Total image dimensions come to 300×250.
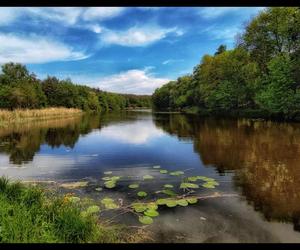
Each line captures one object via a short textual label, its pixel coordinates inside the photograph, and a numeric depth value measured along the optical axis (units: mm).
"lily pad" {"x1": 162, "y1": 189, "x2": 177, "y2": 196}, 6252
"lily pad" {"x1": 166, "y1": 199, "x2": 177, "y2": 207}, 5588
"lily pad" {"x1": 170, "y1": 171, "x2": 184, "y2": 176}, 7949
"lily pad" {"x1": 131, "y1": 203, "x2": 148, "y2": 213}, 5359
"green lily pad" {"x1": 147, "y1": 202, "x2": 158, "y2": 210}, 5461
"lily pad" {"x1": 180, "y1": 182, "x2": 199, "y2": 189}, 6741
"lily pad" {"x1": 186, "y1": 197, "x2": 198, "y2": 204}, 5777
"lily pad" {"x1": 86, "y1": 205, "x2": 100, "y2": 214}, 5192
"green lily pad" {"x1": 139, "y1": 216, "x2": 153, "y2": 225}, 4833
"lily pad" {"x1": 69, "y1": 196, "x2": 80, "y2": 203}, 5648
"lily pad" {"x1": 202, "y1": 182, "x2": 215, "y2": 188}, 6768
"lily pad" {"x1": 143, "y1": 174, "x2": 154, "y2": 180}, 7605
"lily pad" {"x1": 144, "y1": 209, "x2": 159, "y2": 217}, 5135
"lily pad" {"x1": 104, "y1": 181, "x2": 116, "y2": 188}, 6862
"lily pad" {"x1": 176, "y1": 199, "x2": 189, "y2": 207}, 5650
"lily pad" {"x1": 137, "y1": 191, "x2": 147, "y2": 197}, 6181
